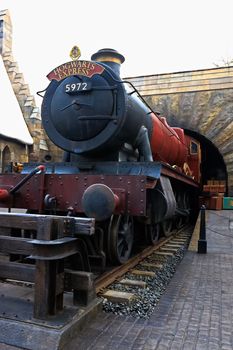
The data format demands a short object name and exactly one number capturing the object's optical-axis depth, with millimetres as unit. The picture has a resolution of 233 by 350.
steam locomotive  3959
